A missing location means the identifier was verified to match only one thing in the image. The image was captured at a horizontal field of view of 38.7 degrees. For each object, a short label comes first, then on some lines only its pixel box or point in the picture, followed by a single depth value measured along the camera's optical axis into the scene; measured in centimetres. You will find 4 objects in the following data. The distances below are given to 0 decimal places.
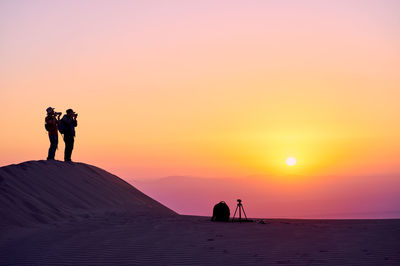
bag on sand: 1573
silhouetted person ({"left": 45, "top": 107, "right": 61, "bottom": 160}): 1961
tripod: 1491
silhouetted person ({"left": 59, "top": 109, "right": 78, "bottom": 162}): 2014
